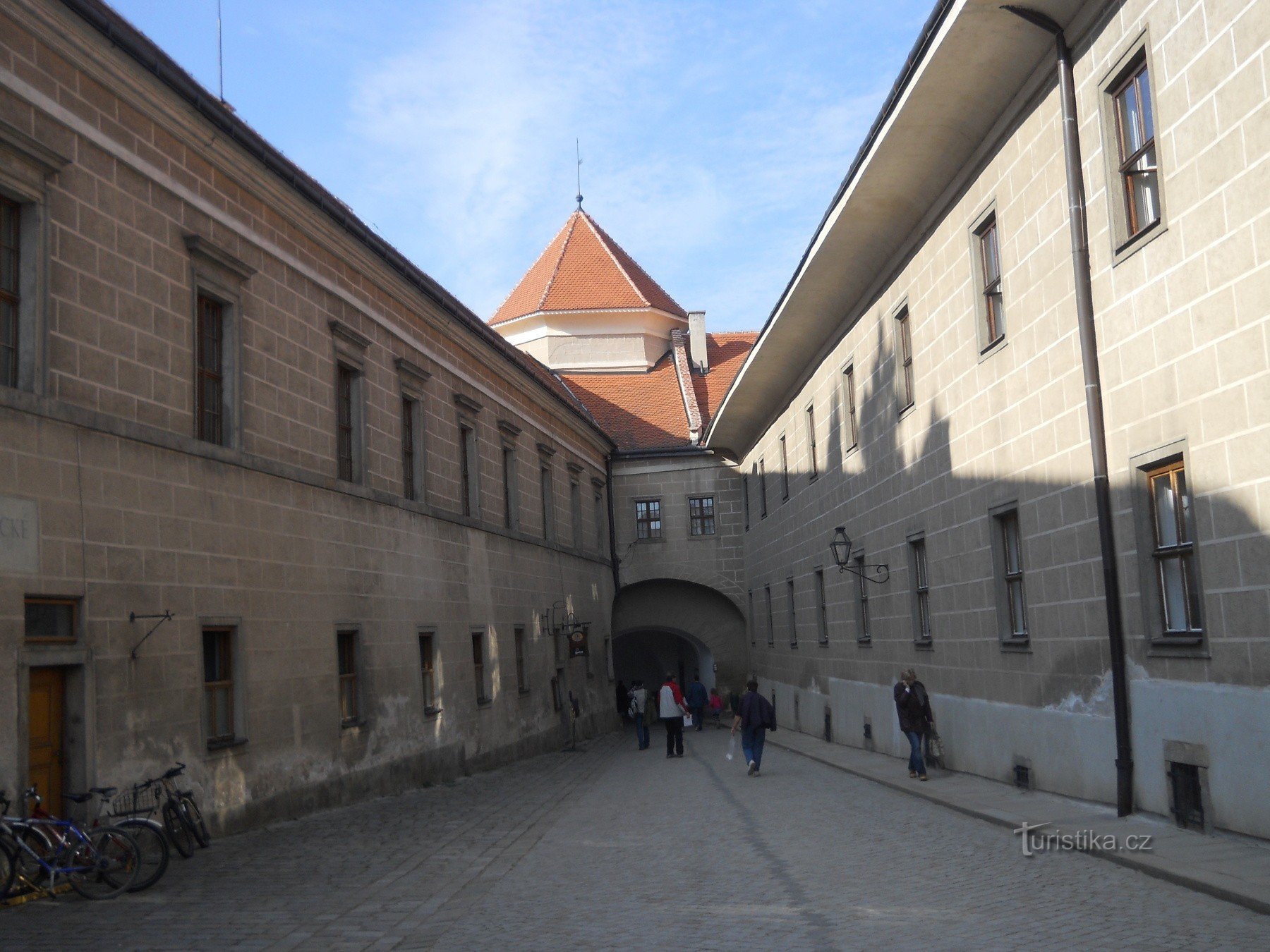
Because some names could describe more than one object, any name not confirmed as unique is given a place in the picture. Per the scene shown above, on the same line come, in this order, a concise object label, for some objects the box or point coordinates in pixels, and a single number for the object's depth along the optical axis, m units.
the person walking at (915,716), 17.31
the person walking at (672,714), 26.42
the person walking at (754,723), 20.16
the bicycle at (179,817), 12.43
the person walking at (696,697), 32.97
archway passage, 40.66
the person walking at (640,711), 29.91
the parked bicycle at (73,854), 9.81
